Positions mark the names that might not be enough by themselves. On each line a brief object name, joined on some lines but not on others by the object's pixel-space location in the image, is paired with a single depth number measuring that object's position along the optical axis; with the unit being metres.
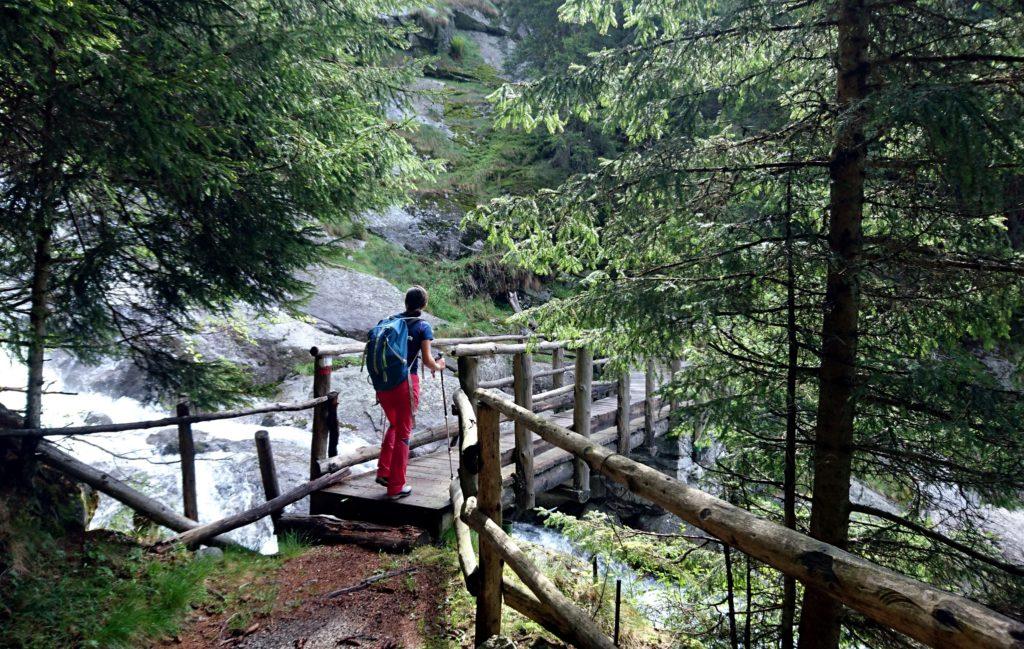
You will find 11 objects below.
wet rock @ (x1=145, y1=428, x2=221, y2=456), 9.53
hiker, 5.48
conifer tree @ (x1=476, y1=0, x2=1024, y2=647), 3.02
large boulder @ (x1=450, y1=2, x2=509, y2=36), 33.81
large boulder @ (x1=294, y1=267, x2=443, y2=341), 14.34
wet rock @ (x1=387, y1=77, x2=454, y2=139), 24.83
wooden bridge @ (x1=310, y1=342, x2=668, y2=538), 5.88
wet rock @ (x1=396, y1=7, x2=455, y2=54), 28.69
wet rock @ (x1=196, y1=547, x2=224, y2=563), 5.11
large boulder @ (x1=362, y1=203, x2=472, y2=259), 20.23
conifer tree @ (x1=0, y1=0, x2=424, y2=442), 3.78
